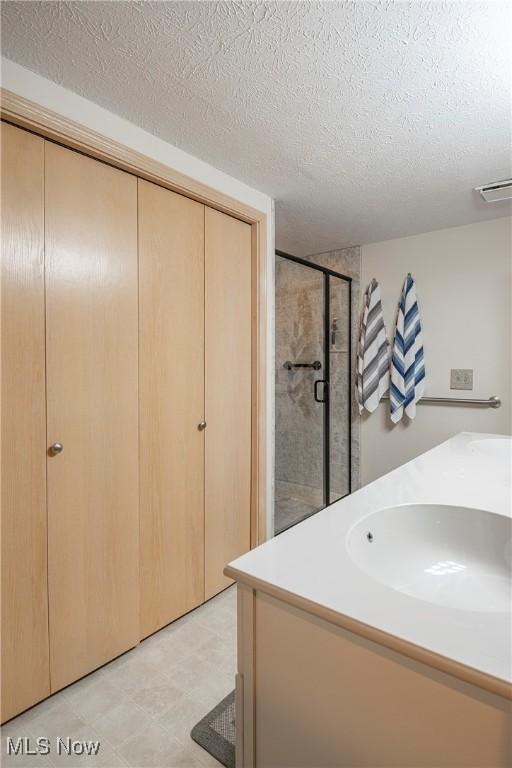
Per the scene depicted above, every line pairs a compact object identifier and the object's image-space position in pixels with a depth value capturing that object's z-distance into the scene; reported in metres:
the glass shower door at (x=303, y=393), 3.02
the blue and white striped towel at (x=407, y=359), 3.01
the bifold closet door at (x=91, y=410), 1.43
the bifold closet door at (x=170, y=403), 1.73
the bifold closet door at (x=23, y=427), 1.30
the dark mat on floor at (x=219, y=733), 1.25
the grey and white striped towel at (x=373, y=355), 3.15
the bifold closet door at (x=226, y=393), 2.03
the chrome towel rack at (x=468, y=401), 2.76
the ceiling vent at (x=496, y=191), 2.12
